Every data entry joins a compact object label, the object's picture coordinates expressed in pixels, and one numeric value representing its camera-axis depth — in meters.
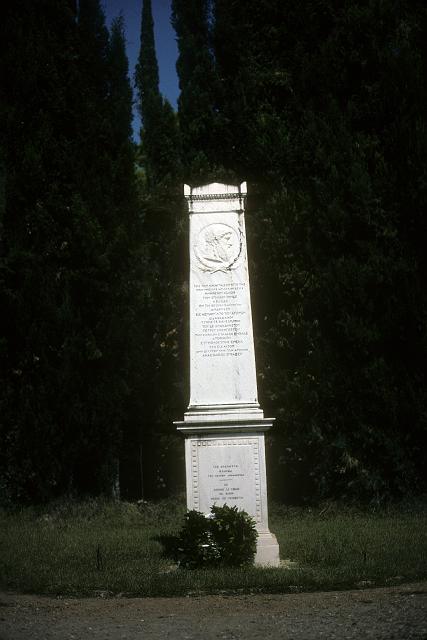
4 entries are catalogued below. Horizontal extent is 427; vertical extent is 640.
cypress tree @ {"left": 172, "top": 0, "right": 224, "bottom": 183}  16.34
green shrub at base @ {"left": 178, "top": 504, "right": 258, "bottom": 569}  7.59
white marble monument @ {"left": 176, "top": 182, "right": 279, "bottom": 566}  8.14
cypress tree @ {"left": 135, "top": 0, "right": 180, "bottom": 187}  17.45
